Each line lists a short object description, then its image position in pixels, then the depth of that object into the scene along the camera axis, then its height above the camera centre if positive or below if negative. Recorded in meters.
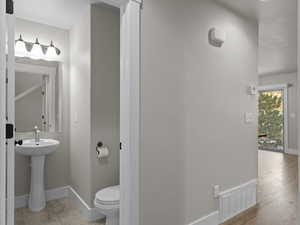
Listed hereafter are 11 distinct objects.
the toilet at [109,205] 1.88 -0.89
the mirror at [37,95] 2.68 +0.26
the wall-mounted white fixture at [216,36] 2.11 +0.84
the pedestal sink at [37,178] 2.45 -0.83
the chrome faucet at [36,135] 2.59 -0.29
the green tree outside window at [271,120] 6.73 -0.25
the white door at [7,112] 1.05 +0.01
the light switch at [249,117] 2.61 -0.06
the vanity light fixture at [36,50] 2.61 +0.88
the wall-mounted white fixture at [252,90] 2.67 +0.32
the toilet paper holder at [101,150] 2.28 -0.44
